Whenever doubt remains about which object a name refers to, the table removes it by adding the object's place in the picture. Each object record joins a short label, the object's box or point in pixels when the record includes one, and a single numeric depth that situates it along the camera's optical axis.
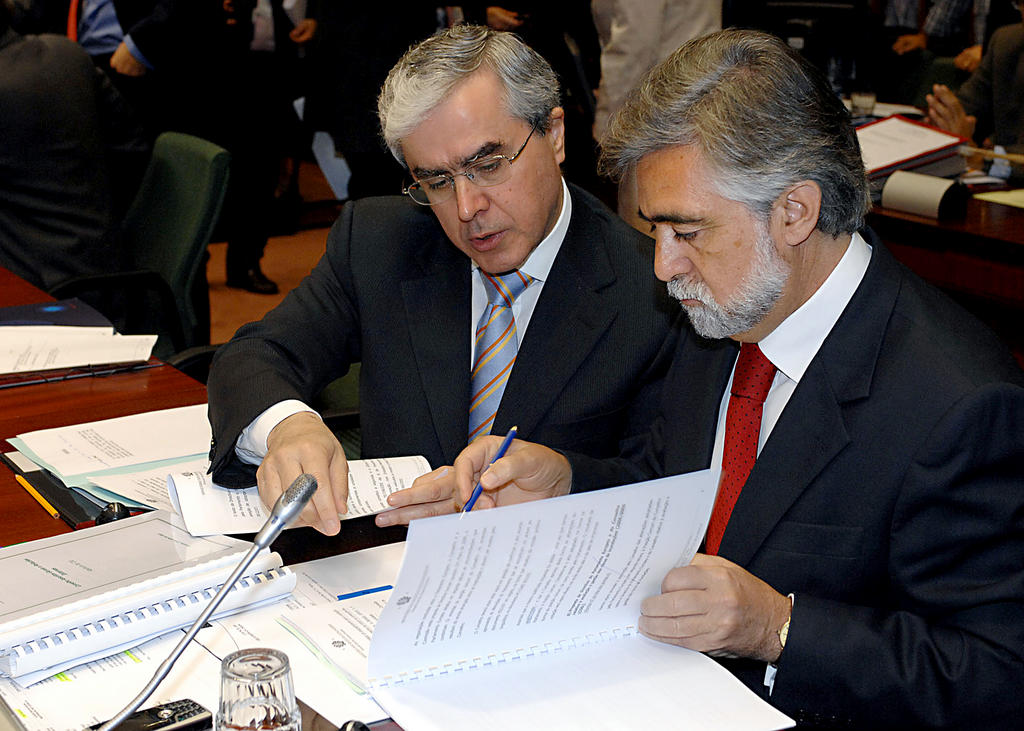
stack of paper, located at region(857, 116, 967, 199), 3.63
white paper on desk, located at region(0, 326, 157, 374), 2.30
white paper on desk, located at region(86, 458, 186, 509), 1.66
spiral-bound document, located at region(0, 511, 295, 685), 1.24
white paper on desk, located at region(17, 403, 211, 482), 1.82
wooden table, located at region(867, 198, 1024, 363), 3.20
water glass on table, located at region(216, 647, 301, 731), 0.99
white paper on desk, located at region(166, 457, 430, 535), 1.57
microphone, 1.09
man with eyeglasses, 1.88
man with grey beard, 1.33
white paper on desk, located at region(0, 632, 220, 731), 1.15
